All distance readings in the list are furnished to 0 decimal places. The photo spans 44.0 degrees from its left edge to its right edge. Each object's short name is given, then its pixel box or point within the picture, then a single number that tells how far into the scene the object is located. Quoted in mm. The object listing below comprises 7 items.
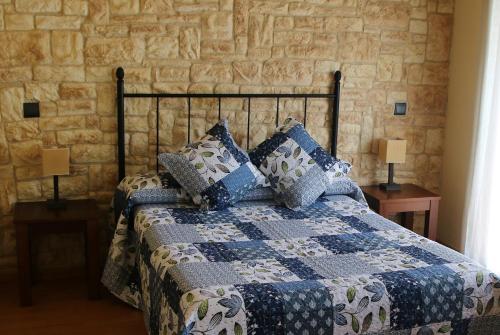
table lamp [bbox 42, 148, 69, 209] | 3861
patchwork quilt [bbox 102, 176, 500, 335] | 2498
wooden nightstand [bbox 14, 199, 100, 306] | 3707
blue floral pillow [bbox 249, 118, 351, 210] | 3883
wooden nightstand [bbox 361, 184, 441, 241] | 4371
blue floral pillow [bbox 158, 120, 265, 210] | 3726
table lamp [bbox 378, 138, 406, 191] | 4516
